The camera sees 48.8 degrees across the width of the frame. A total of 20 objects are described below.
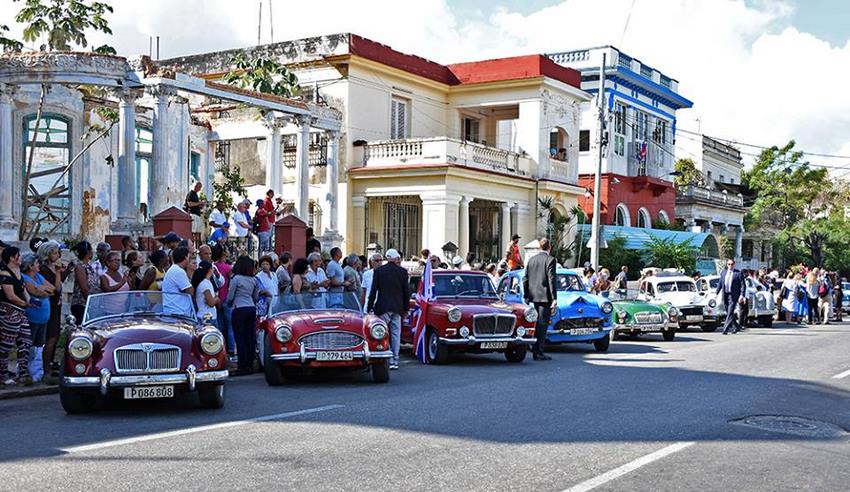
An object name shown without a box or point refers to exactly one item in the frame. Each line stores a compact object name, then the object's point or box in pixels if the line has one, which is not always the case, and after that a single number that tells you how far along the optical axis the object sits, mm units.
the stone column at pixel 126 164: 19297
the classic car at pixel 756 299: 26844
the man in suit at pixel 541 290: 15712
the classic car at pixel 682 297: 24359
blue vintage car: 17516
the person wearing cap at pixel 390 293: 13891
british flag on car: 15164
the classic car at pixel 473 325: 14578
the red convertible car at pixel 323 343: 11727
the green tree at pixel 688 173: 51906
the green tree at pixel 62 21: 22234
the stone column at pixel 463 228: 31250
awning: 37250
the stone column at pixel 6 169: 18672
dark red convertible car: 9156
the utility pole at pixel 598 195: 28812
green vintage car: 20375
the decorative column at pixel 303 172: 24141
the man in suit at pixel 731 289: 23594
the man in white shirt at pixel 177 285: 10531
